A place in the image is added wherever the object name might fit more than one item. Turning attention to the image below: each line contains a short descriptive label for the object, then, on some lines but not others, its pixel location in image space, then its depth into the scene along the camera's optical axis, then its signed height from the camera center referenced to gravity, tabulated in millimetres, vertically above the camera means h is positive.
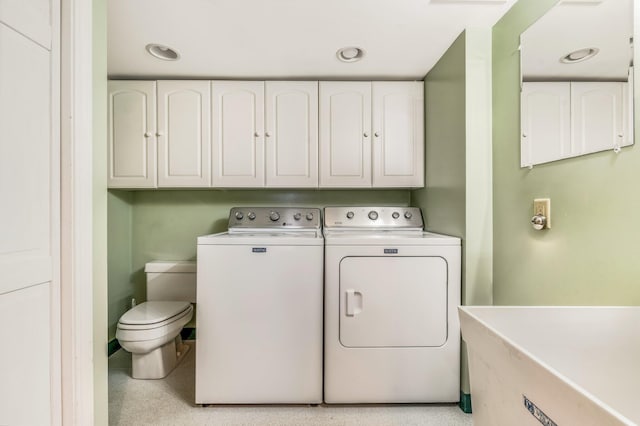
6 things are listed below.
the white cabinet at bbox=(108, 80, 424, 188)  2199 +614
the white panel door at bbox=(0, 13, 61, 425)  876 -41
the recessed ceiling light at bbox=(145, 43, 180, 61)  1819 +1029
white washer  1641 -624
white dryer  1655 -626
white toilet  1799 -715
